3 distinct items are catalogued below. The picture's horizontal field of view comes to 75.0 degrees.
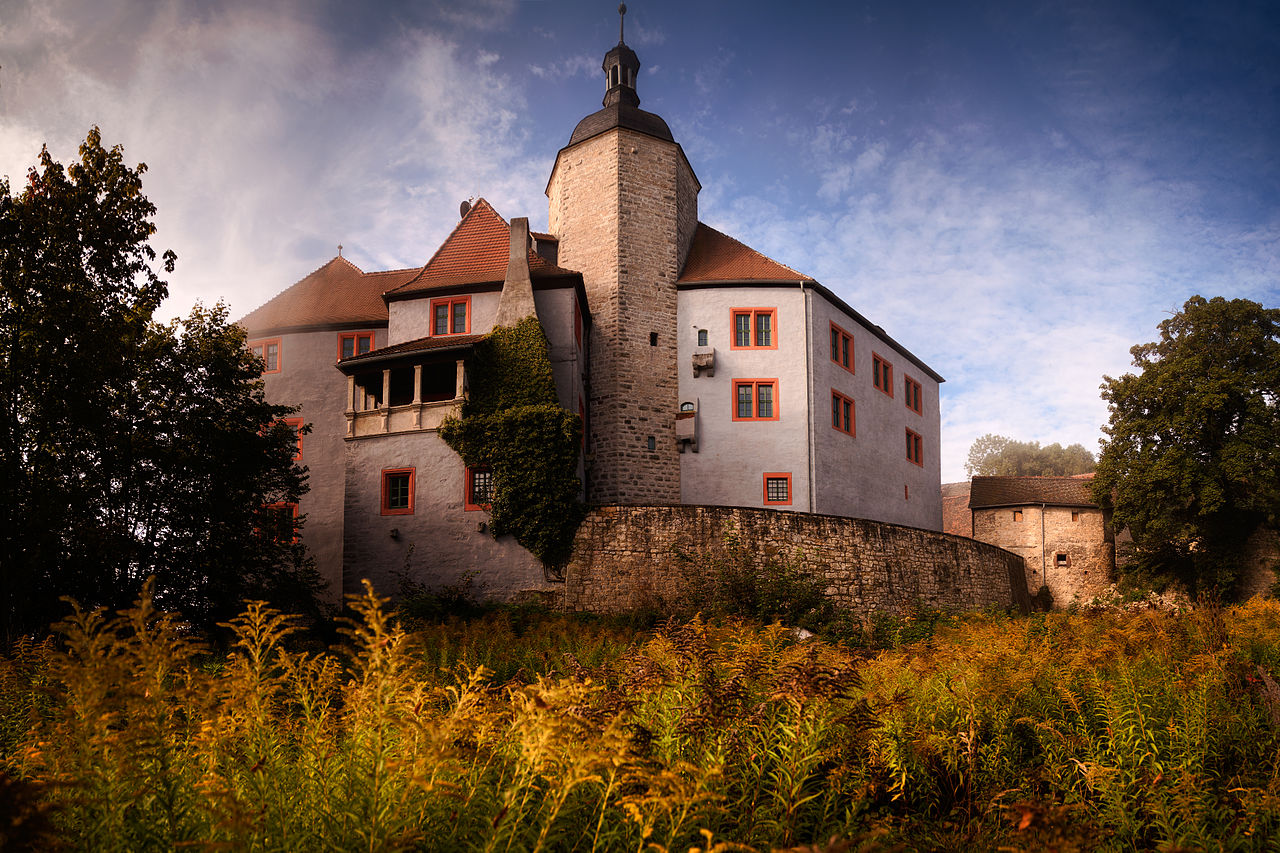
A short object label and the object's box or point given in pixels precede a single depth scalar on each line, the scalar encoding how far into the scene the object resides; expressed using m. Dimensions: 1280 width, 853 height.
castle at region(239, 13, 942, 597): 28.12
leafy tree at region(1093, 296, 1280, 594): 31.14
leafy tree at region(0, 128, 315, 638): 13.69
